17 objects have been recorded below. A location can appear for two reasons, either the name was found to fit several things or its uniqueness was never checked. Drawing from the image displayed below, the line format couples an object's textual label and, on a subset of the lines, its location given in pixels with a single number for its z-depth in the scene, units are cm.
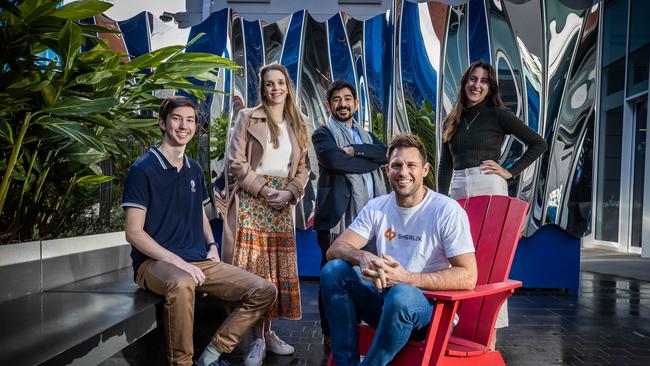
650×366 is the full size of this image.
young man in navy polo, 256
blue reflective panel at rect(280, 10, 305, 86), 622
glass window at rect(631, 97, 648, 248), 934
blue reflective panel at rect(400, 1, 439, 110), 591
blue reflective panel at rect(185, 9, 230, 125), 617
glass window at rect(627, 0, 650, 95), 922
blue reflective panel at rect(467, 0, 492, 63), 576
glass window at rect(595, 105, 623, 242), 1006
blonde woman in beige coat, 327
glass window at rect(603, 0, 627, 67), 963
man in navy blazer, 341
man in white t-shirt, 216
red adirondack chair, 210
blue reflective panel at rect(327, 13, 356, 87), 615
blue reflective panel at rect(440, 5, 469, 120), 580
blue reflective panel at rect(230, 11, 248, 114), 619
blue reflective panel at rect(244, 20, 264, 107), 620
